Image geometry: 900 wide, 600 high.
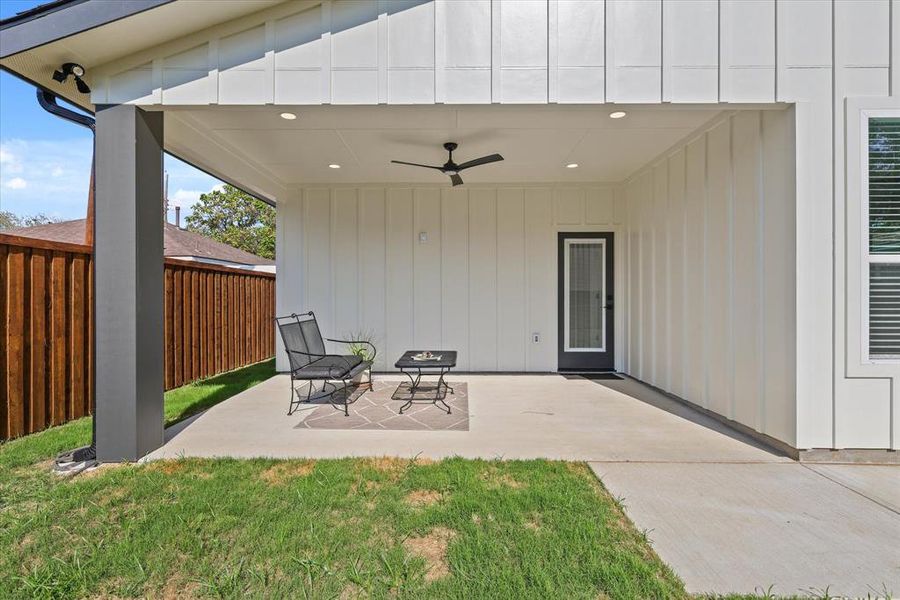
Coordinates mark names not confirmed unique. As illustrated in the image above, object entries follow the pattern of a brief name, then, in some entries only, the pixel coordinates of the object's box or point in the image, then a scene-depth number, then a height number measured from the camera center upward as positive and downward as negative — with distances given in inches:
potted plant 213.8 -28.9
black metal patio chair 163.3 -30.0
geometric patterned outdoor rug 149.9 -48.1
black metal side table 166.7 -29.1
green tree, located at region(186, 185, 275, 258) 928.3 +184.1
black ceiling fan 176.2 +59.1
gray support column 116.7 +3.6
